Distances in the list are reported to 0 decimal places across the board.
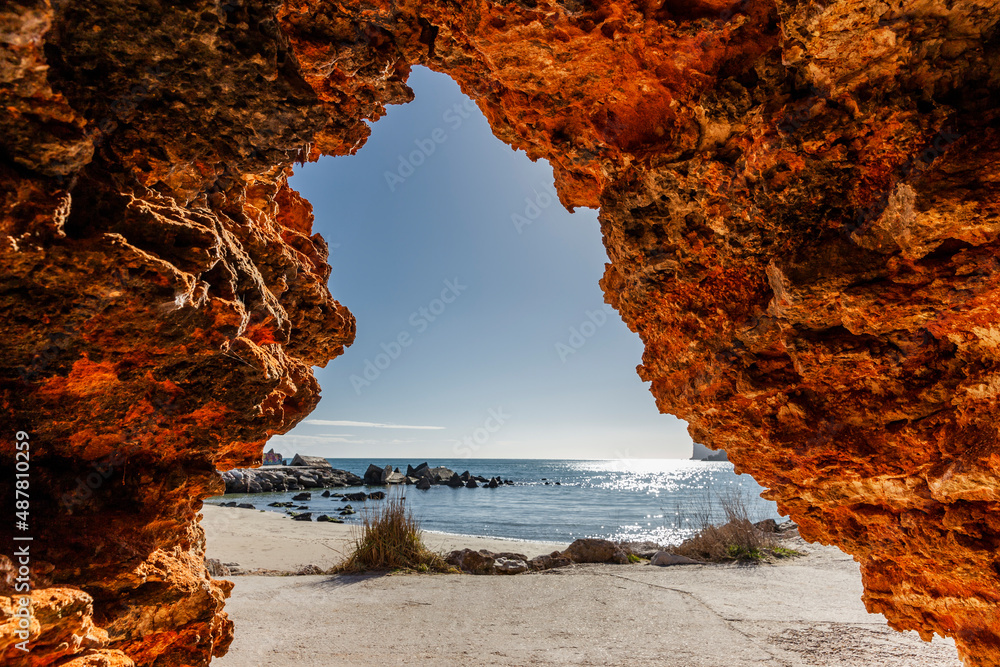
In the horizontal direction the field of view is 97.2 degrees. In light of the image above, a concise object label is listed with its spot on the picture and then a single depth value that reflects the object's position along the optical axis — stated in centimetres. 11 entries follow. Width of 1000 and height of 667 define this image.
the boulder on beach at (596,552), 843
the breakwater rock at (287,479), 3356
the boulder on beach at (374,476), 4623
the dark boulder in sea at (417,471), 5282
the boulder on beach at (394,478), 4740
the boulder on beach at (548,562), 796
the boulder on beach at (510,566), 761
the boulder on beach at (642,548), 885
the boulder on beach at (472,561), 782
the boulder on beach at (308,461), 5579
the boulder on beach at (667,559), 793
